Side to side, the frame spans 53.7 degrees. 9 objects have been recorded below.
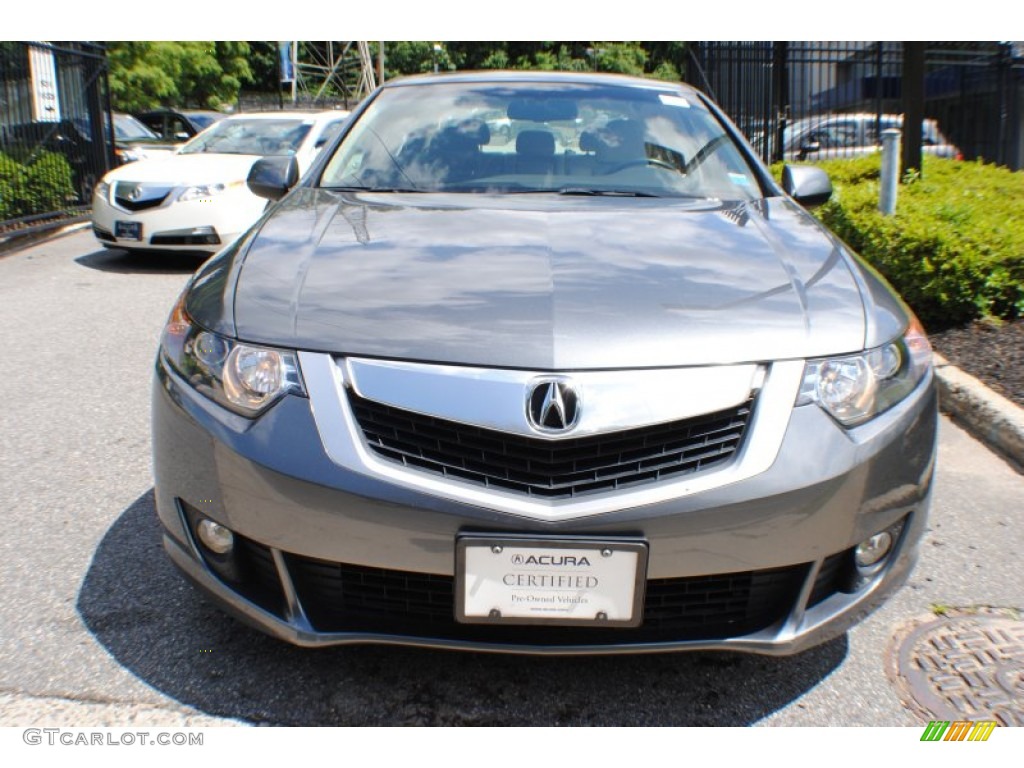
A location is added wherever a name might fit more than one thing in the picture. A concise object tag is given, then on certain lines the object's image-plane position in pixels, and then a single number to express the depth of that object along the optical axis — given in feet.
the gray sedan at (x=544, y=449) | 6.83
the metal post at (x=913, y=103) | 24.08
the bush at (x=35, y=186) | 34.33
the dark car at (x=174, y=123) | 59.72
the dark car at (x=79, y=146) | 36.17
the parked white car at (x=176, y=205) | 28.50
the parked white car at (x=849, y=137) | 47.42
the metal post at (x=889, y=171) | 20.29
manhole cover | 8.04
